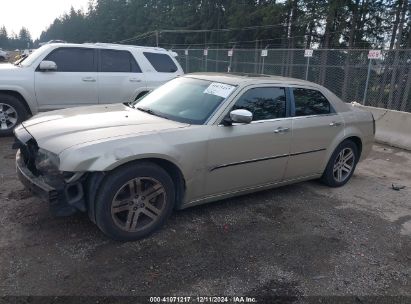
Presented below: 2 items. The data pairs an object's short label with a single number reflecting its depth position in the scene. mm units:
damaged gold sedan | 3439
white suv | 7375
